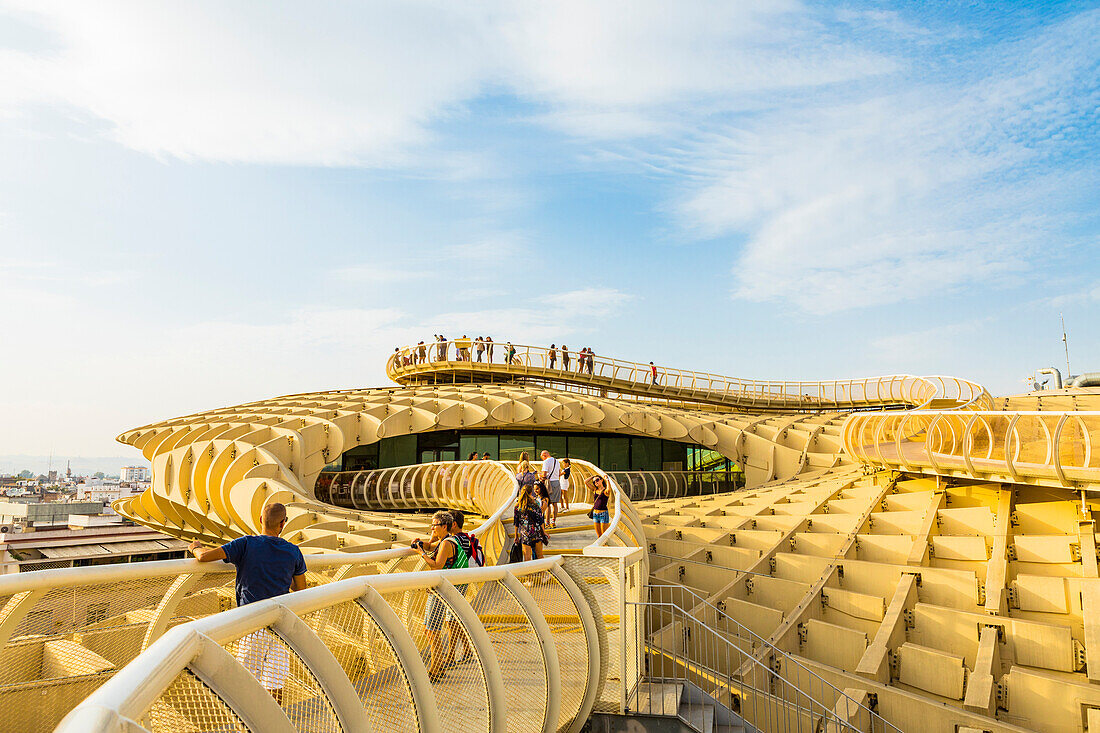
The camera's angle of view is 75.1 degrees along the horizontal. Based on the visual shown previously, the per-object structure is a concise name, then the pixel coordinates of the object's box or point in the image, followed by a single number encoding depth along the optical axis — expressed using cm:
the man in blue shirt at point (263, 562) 488
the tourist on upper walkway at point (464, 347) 3622
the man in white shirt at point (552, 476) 1359
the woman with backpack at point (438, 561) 497
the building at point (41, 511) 6906
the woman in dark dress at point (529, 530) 970
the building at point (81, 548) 3459
